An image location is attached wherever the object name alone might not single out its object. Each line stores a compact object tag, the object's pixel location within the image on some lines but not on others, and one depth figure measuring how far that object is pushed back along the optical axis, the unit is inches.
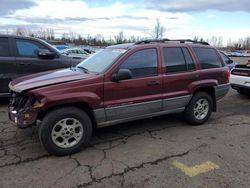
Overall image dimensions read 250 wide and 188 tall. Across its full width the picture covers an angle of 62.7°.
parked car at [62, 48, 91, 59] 768.4
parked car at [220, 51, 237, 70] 349.5
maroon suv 119.4
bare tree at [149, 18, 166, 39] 1490.2
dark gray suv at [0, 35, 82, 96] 203.8
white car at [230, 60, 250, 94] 238.5
